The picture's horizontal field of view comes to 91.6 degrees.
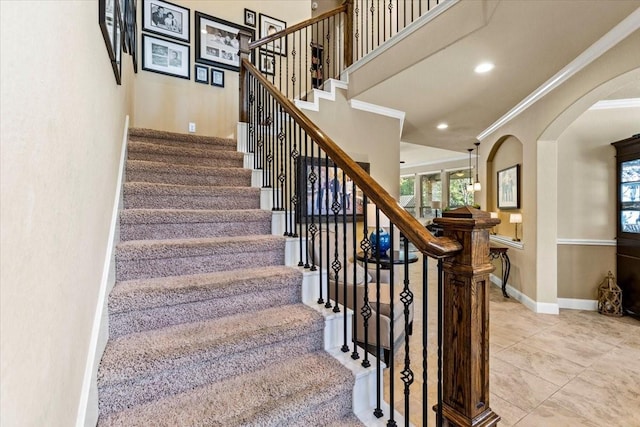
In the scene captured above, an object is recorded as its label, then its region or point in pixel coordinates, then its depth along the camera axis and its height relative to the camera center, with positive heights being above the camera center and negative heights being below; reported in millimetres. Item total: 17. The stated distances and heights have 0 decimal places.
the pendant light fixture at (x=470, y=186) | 6880 +630
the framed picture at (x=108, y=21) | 1271 +834
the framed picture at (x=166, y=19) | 3859 +2472
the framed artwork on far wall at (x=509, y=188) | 4344 +375
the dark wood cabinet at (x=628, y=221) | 3500 -95
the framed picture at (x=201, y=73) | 4227 +1913
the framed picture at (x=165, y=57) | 3869 +2007
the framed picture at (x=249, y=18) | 4527 +2857
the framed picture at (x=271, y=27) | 4672 +2827
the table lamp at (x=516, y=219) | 4281 -85
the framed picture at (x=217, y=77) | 4359 +1916
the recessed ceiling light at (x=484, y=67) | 2863 +1373
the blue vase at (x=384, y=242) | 3391 -322
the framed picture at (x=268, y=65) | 4648 +2243
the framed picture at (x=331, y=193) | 3701 +247
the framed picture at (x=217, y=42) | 4211 +2387
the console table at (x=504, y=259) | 4570 -700
